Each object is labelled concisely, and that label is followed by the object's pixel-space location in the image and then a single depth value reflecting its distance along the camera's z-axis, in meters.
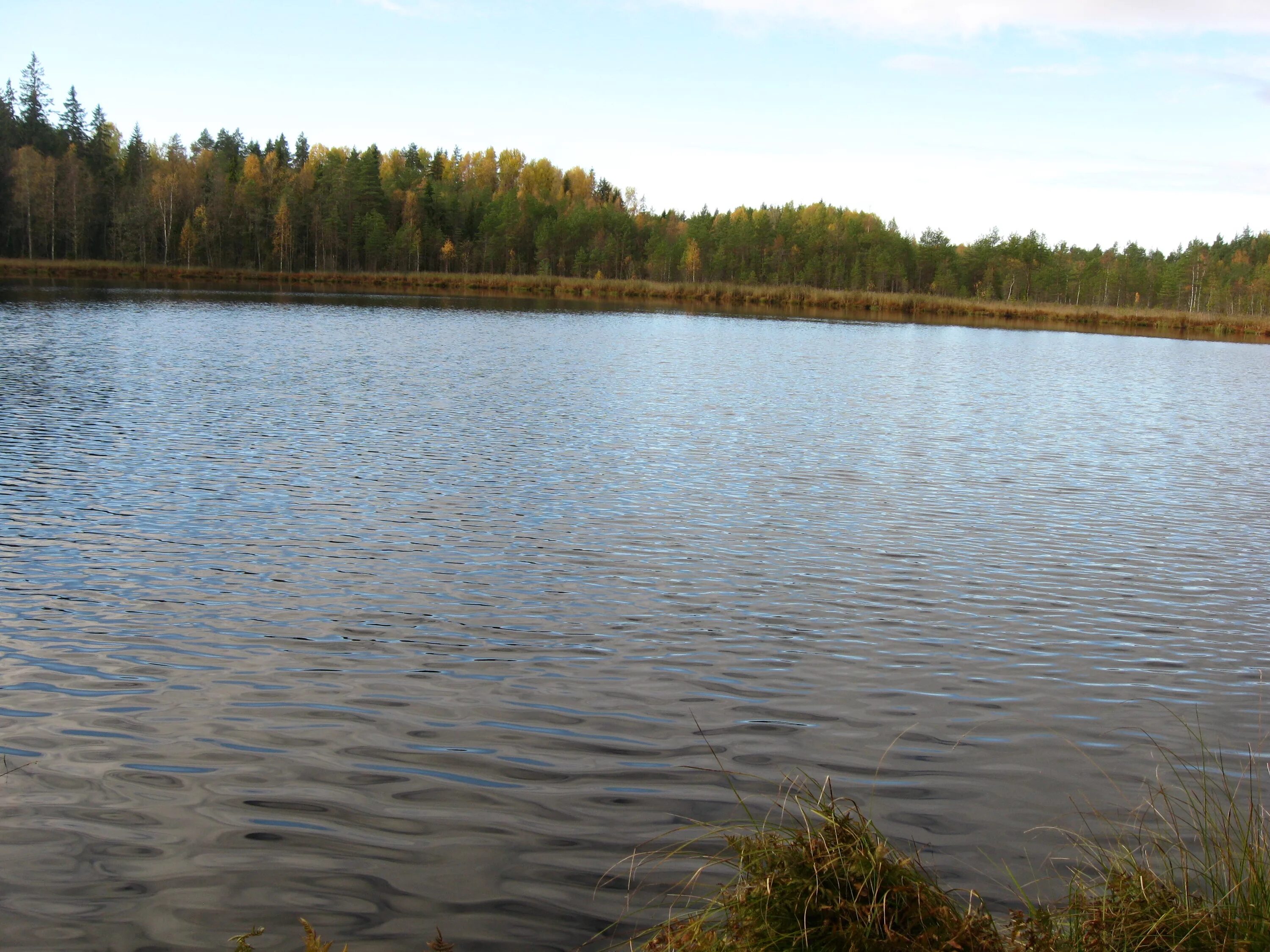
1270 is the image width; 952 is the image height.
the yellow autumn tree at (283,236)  93.38
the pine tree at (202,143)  126.94
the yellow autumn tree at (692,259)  118.81
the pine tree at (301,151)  136.88
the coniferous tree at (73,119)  100.69
